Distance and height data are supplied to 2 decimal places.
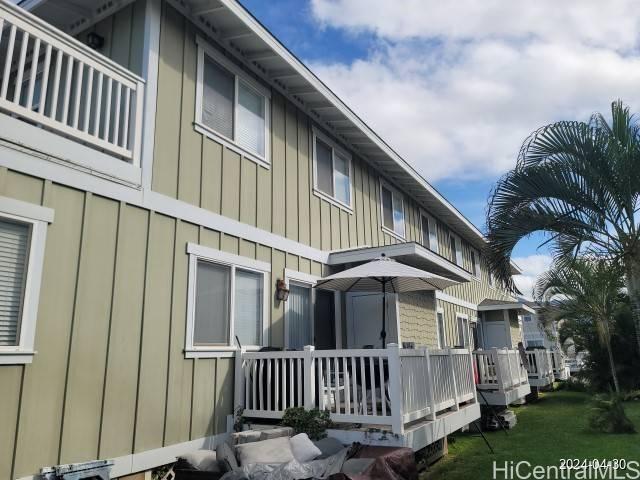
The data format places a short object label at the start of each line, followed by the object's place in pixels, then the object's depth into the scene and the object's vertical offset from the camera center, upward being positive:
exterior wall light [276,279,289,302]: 7.65 +1.05
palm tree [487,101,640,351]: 6.37 +2.12
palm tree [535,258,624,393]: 13.39 +1.48
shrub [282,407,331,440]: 5.75 -0.72
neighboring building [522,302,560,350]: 18.78 +1.00
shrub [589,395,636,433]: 8.96 -1.17
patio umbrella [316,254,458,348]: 7.42 +1.23
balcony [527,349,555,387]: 15.89 -0.46
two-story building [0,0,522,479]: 4.49 +1.31
